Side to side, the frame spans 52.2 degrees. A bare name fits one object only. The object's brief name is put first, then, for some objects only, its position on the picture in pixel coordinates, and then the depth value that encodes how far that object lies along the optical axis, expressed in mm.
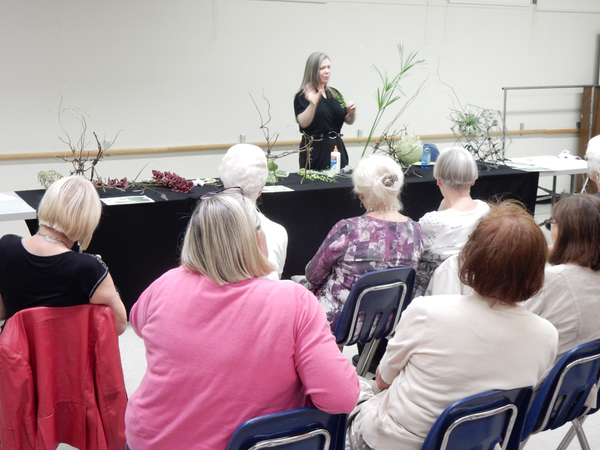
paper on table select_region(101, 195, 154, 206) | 3320
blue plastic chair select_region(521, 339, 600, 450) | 1714
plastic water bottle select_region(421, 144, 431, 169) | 4637
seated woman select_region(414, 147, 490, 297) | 2748
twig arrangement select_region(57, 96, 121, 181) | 5031
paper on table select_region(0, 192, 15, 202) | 3299
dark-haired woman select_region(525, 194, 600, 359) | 1912
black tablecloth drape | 3373
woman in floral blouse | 2527
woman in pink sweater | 1369
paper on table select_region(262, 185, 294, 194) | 3738
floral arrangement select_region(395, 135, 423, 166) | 4387
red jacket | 1848
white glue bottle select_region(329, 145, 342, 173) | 4316
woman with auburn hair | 1462
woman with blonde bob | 1905
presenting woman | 4469
